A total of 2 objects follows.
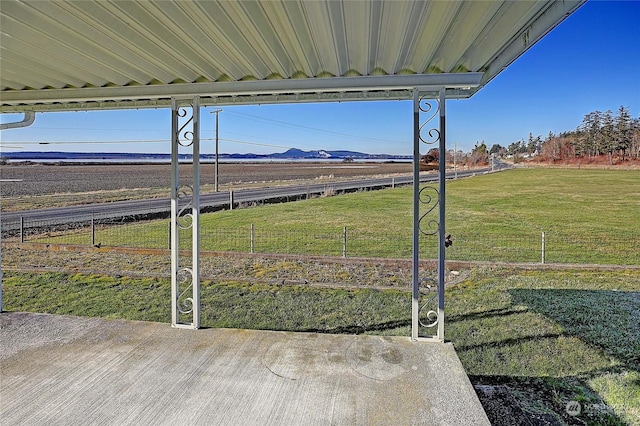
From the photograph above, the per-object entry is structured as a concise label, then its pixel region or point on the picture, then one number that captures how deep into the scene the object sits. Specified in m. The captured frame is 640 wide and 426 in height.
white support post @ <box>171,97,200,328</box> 2.41
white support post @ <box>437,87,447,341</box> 2.16
